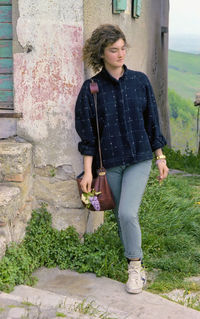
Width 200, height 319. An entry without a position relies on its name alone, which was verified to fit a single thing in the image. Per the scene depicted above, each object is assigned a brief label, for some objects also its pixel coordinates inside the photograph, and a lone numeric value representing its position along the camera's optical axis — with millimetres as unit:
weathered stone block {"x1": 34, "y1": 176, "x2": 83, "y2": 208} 3885
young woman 3367
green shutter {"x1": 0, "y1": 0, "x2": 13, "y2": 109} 3859
